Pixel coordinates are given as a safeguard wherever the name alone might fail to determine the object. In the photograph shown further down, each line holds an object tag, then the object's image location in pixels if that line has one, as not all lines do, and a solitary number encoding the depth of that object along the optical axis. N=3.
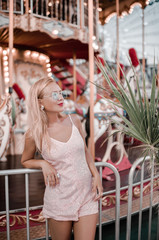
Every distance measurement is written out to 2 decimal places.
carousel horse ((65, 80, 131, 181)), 4.01
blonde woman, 1.40
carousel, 2.40
